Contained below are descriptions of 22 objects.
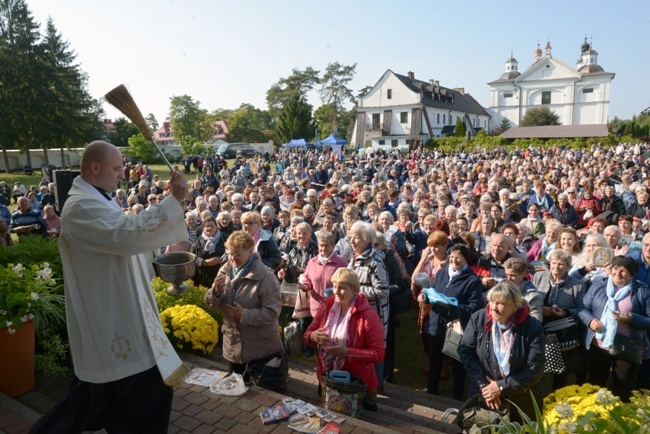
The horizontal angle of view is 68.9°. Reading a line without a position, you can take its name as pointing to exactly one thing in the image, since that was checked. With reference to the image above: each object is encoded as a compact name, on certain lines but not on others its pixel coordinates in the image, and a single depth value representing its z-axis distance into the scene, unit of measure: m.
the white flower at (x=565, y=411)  2.55
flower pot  4.18
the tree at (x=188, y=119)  80.69
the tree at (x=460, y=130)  53.47
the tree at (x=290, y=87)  77.00
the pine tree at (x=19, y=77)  40.38
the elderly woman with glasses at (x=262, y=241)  6.52
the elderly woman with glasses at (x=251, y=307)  4.30
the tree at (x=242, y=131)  79.88
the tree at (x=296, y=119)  61.72
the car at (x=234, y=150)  50.03
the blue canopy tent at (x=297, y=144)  45.81
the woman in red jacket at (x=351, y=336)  3.96
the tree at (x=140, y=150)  43.23
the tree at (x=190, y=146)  45.09
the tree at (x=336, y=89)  72.06
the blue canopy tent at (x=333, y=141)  41.41
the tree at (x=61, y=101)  41.94
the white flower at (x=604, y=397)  2.57
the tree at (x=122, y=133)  58.31
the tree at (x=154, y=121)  97.62
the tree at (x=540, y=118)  64.06
